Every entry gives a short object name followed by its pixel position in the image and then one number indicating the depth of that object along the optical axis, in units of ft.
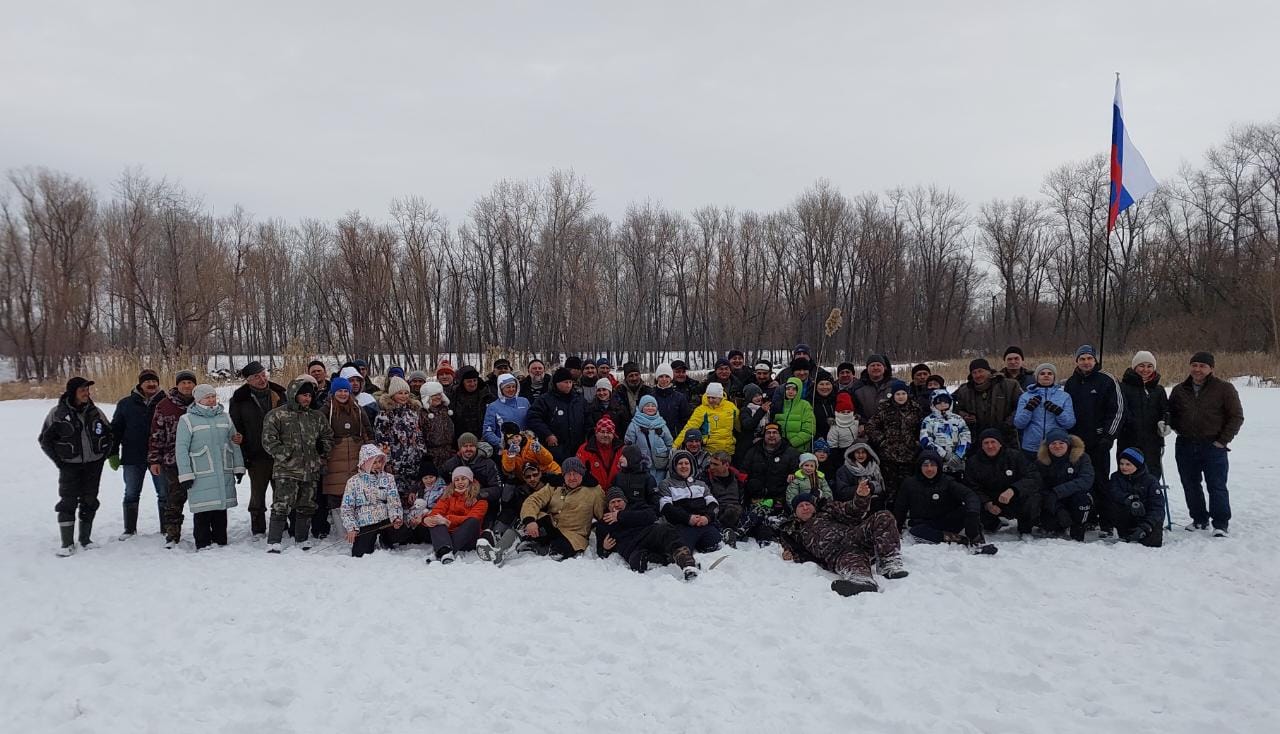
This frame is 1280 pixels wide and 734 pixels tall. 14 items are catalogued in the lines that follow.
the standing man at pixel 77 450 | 19.67
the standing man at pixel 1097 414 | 20.63
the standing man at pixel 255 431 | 21.52
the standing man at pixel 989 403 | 21.77
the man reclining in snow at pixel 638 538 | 18.31
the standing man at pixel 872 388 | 23.57
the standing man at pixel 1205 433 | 19.97
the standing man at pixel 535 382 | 26.35
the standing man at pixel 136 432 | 21.06
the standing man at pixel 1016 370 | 22.45
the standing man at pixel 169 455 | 20.52
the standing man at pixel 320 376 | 22.91
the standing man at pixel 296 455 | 20.35
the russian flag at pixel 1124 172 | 28.37
